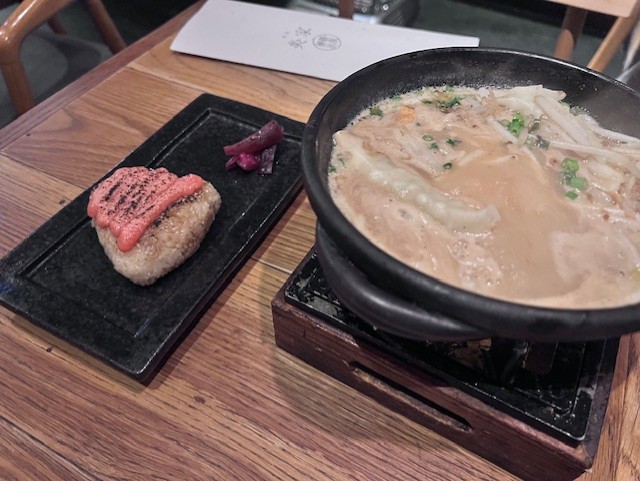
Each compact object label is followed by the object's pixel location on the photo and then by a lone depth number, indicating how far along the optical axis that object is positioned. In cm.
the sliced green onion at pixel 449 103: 29
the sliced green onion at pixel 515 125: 28
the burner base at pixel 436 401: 22
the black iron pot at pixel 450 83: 18
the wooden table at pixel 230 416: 25
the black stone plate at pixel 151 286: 29
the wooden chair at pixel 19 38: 47
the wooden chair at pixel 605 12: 45
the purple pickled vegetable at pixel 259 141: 38
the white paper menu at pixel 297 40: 49
